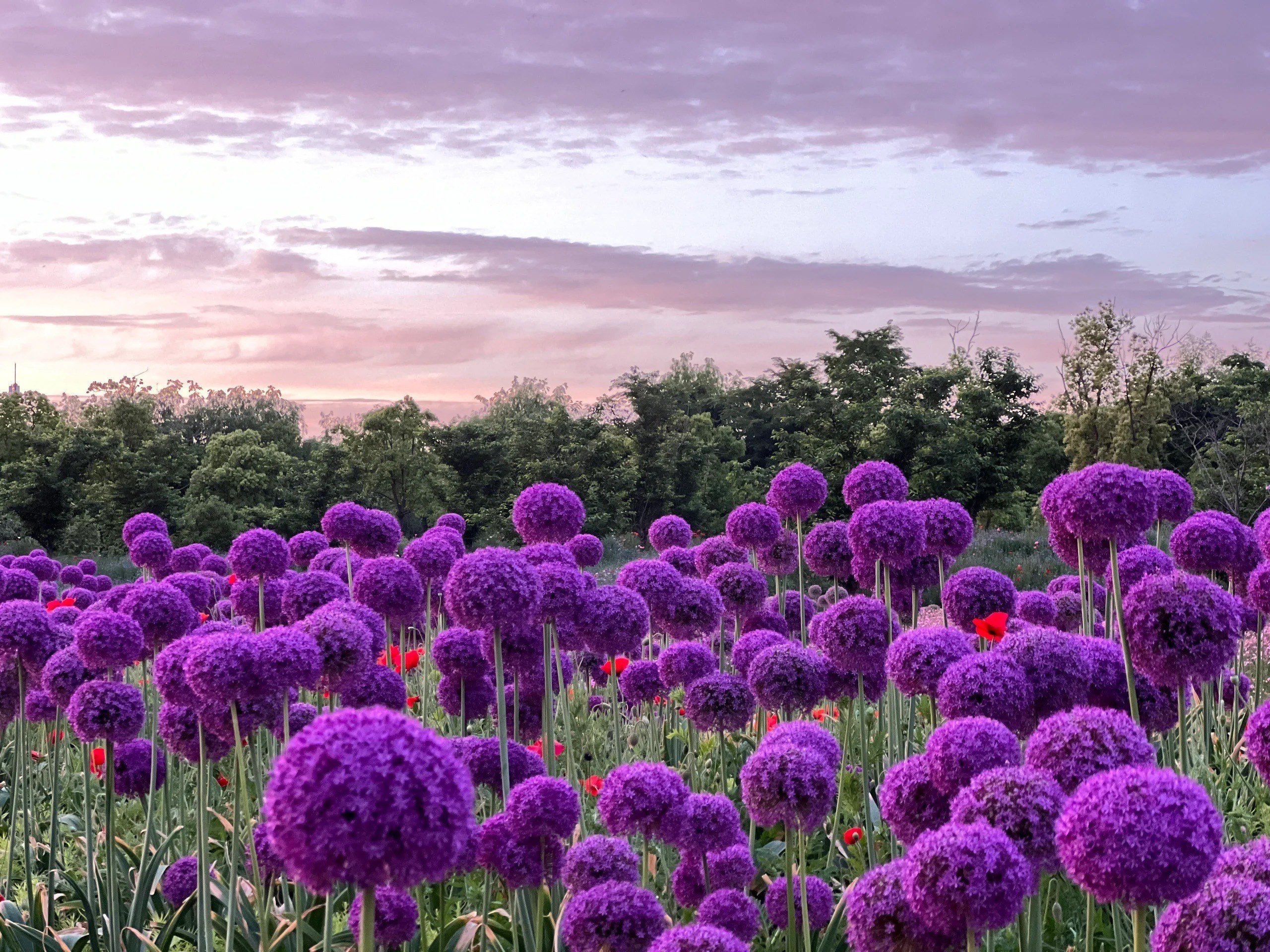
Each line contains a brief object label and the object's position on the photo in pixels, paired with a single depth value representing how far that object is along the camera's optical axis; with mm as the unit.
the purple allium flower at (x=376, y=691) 4594
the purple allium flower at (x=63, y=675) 4711
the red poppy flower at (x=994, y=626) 5367
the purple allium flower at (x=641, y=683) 5910
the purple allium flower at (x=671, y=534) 8305
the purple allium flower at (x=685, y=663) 5344
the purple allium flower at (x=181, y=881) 4703
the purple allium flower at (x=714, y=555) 7414
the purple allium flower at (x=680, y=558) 7434
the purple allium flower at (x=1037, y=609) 5695
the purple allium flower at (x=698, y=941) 2430
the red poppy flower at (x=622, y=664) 7121
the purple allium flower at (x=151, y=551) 8336
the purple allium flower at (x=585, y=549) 7289
